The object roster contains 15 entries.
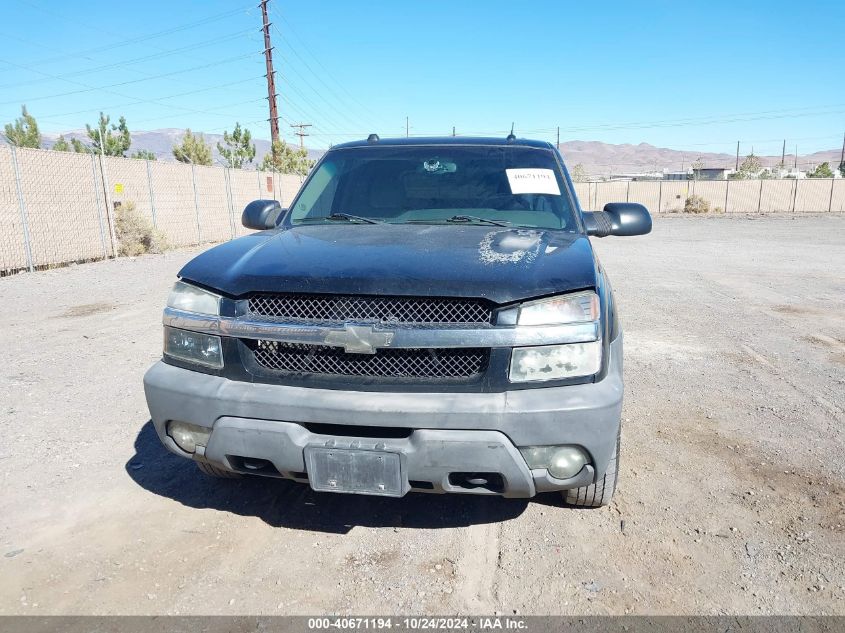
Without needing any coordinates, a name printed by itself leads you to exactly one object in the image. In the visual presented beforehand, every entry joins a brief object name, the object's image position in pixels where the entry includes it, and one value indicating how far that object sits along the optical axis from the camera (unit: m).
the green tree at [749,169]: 75.29
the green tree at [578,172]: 83.30
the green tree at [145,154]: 38.73
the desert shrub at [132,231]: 15.45
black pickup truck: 2.34
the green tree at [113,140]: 33.47
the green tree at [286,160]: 34.72
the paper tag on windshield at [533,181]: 3.70
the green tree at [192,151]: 37.88
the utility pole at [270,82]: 32.94
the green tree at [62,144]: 31.40
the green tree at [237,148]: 39.38
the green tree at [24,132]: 33.03
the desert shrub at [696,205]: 41.81
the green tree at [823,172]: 68.06
